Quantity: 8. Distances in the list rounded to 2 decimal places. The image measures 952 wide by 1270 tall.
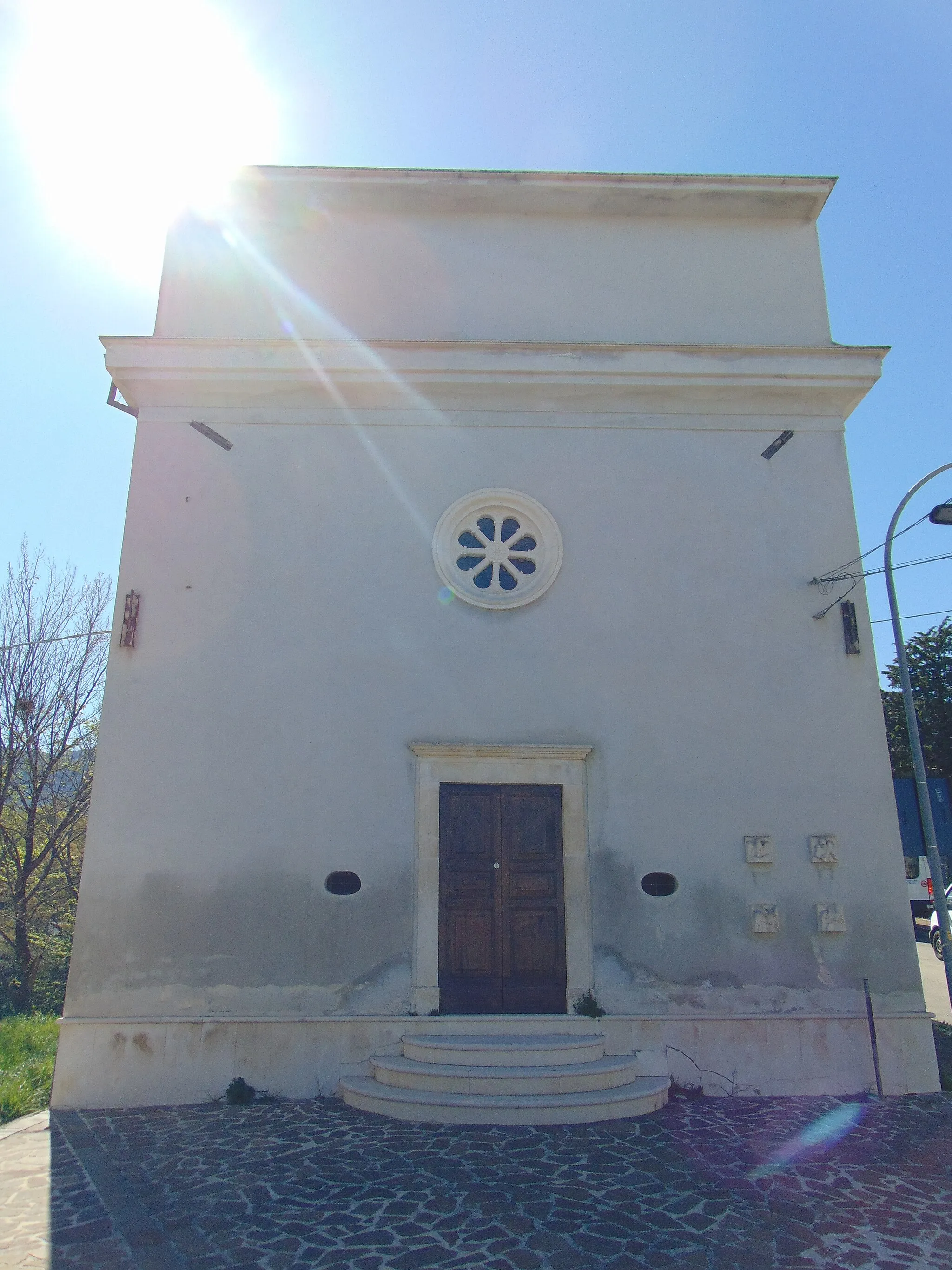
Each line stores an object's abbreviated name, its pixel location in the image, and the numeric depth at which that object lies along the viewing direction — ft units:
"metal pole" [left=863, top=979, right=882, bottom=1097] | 23.80
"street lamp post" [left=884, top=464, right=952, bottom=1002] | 23.26
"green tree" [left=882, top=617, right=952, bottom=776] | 69.62
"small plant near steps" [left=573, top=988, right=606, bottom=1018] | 23.75
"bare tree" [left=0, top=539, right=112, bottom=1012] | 43.65
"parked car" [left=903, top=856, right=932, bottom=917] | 93.20
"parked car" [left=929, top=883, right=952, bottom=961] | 59.06
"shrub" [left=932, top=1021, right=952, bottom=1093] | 24.66
